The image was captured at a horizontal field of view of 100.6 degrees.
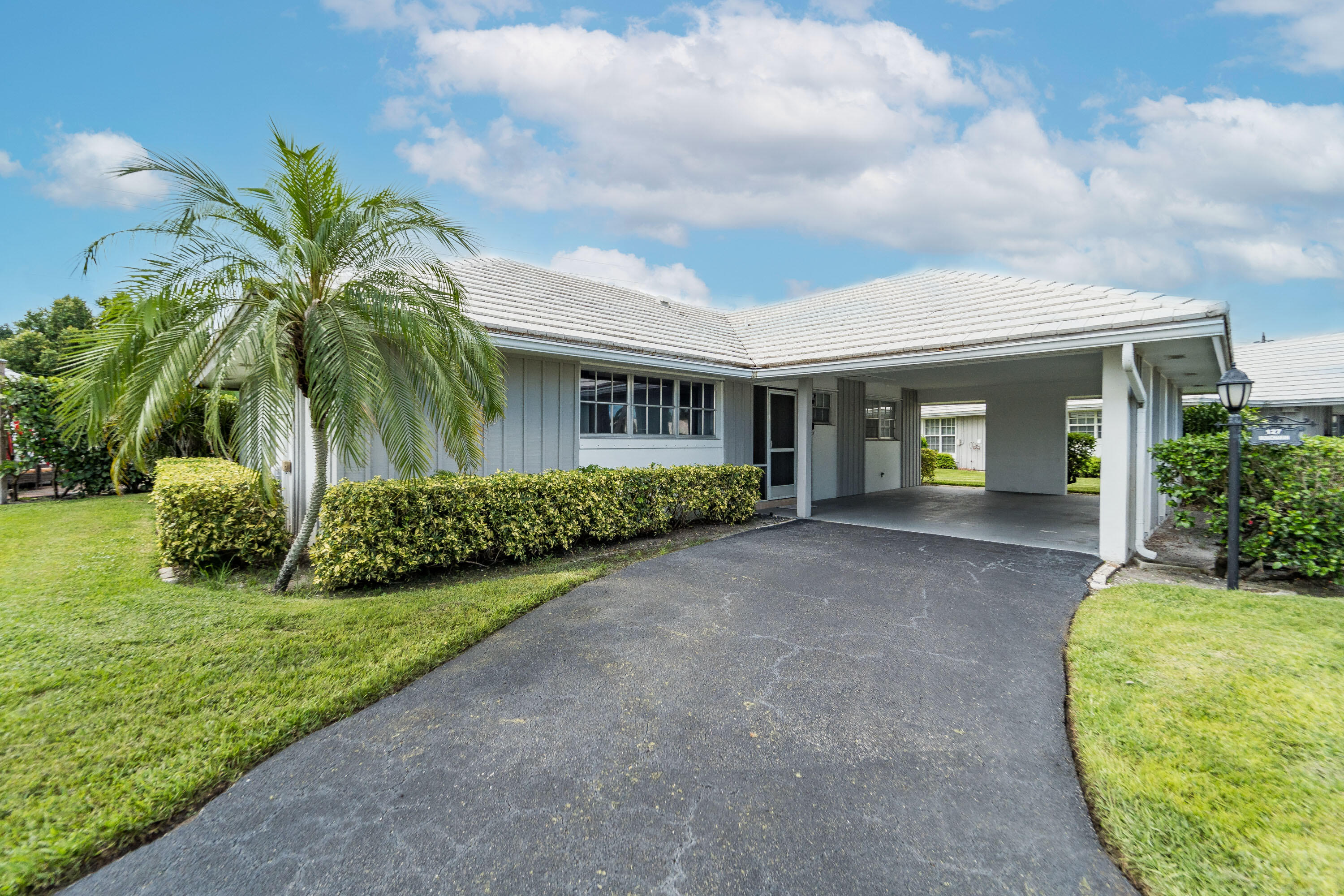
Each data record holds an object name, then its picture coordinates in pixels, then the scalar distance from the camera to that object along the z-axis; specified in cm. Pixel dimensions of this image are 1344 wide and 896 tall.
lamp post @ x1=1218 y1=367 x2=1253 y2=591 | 577
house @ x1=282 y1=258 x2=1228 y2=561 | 703
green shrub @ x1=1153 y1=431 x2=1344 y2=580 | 582
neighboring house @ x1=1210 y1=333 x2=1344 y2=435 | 1598
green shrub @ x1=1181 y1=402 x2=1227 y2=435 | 1584
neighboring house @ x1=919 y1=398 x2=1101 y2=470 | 2561
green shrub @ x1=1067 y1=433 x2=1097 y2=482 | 1895
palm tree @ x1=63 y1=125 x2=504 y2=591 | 469
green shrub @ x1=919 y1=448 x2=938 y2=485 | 1916
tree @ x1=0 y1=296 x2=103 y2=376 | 2830
